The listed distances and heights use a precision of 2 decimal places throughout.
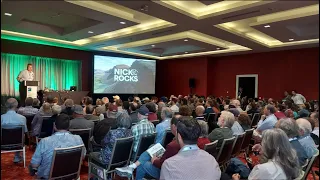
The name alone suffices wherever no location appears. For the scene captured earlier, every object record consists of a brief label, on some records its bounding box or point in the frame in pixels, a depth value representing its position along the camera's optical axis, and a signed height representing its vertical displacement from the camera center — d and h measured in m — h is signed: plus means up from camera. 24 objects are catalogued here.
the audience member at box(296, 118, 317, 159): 2.90 -0.63
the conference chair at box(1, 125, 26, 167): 3.79 -0.87
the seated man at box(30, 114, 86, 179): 2.65 -0.66
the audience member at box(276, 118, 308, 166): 2.60 -0.45
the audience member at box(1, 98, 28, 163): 3.69 -0.62
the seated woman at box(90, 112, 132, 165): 3.21 -0.67
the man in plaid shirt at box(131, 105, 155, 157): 3.55 -0.64
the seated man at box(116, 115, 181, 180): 2.58 -0.94
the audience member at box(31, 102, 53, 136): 4.82 -0.66
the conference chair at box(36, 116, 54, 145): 4.78 -0.83
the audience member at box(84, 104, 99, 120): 5.02 -0.63
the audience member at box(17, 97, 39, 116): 5.36 -0.58
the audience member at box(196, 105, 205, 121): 5.23 -0.55
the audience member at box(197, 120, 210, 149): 2.91 -0.62
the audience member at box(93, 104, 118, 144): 4.07 -0.71
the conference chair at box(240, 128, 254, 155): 4.18 -0.91
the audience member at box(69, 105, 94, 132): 4.16 -0.62
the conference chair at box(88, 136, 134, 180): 3.09 -0.94
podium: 7.94 -0.17
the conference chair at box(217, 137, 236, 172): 3.21 -0.86
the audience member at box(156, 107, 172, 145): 3.81 -0.62
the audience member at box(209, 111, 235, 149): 3.48 -0.63
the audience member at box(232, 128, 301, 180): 1.77 -0.52
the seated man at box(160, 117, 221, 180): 1.85 -0.57
